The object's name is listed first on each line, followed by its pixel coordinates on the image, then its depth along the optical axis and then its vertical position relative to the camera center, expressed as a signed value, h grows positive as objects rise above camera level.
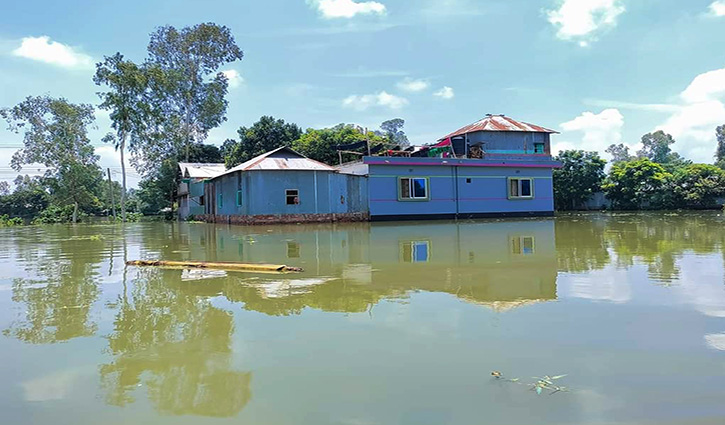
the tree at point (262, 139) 36.16 +5.75
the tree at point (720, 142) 53.14 +6.51
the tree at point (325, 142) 33.59 +5.04
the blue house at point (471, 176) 23.29 +1.71
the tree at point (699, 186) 31.91 +1.10
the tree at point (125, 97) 30.95 +7.89
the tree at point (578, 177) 35.91 +2.15
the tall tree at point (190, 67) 35.66 +11.18
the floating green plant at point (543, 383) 2.73 -1.00
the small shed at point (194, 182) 32.12 +2.40
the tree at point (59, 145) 34.50 +5.50
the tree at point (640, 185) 33.97 +1.35
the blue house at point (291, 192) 21.81 +1.08
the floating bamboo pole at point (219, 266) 7.05 -0.72
